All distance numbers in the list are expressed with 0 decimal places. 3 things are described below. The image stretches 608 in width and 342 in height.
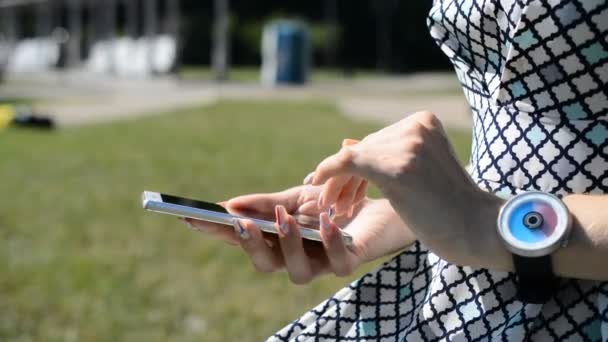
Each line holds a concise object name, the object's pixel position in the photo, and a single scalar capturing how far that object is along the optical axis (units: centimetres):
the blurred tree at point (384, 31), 3581
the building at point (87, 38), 2742
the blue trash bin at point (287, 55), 2283
